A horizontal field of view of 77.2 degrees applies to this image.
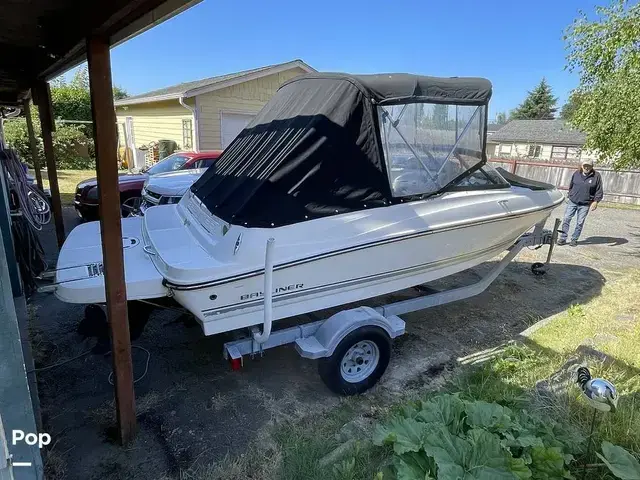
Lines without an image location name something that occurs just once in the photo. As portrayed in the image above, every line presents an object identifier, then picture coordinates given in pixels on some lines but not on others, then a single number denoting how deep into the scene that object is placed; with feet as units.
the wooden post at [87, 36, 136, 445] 7.55
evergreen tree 200.23
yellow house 41.96
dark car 26.40
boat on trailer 9.73
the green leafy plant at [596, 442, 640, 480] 6.84
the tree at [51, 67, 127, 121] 61.46
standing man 24.64
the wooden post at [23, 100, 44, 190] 23.39
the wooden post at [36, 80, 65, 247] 17.69
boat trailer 10.26
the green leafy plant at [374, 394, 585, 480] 6.78
